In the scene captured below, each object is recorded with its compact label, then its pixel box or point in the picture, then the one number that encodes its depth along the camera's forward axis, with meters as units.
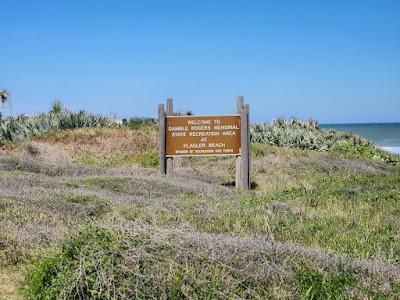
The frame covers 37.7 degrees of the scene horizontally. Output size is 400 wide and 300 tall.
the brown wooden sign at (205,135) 15.47
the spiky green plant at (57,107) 29.56
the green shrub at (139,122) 26.85
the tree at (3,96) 28.23
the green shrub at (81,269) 4.73
